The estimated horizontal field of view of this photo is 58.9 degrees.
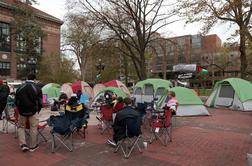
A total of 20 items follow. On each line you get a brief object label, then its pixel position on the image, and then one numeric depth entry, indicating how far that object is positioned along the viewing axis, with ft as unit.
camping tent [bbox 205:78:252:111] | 44.83
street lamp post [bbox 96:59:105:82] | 77.77
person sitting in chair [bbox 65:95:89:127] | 20.87
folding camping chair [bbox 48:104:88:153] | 18.44
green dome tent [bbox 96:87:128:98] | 46.01
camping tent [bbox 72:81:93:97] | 67.21
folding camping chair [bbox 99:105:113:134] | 24.62
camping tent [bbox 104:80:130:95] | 64.59
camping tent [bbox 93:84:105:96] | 66.30
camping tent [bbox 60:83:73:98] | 65.42
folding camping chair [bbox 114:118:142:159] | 17.12
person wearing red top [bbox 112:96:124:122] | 24.20
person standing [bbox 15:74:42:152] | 18.17
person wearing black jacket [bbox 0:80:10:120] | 22.20
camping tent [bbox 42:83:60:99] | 56.65
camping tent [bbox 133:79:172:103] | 55.89
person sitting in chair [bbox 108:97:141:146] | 17.15
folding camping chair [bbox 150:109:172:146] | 21.40
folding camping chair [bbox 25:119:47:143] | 19.32
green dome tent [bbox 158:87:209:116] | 38.11
